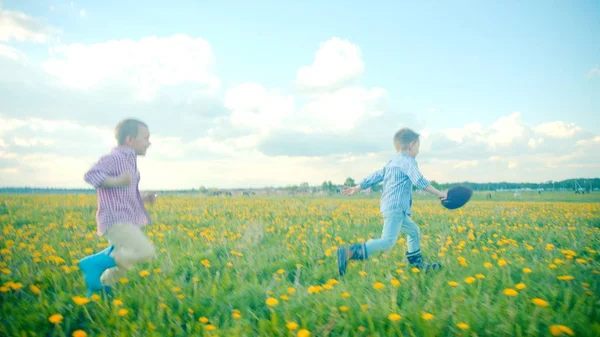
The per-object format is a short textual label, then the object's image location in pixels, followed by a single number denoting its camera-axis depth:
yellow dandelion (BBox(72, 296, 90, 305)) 2.54
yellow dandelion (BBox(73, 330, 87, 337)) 2.23
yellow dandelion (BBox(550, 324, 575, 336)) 2.07
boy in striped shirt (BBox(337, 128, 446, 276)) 3.92
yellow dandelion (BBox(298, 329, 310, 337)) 2.14
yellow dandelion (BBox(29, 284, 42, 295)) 2.95
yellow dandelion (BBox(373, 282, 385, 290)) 2.90
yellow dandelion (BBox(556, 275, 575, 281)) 2.97
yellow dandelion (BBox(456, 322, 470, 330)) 2.19
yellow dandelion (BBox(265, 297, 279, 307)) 2.57
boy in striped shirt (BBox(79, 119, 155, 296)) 3.05
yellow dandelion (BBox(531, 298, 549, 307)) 2.37
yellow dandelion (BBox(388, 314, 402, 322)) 2.31
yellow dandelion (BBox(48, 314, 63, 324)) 2.35
